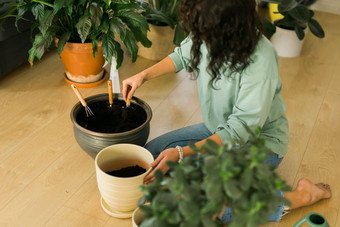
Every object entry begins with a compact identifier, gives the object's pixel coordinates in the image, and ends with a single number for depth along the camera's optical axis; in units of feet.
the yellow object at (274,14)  10.28
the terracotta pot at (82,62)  7.34
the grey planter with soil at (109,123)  5.08
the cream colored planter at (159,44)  8.57
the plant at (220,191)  2.64
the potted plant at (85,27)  6.69
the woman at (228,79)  3.81
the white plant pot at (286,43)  9.14
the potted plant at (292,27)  8.26
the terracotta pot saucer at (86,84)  7.79
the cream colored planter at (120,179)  4.56
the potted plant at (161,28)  8.02
